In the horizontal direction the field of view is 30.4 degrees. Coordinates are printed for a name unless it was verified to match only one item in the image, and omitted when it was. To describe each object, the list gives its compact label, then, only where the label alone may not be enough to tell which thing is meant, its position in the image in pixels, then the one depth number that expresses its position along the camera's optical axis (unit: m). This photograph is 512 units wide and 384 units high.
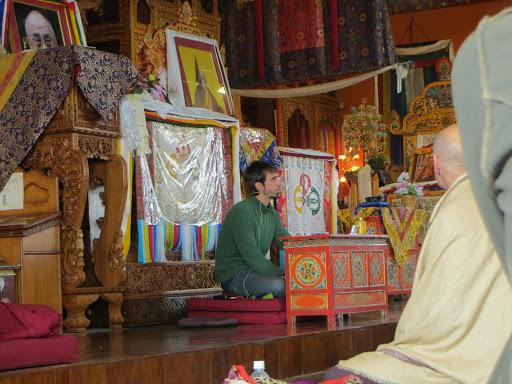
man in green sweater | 6.08
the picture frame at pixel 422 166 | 11.94
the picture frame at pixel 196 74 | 8.32
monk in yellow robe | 2.97
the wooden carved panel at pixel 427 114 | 13.22
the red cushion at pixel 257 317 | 5.88
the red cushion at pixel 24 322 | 3.74
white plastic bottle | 3.04
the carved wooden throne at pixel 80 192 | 5.86
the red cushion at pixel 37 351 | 3.56
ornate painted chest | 5.68
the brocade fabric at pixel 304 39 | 7.55
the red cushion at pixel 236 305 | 5.95
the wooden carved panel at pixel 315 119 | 13.34
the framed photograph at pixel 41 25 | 6.88
